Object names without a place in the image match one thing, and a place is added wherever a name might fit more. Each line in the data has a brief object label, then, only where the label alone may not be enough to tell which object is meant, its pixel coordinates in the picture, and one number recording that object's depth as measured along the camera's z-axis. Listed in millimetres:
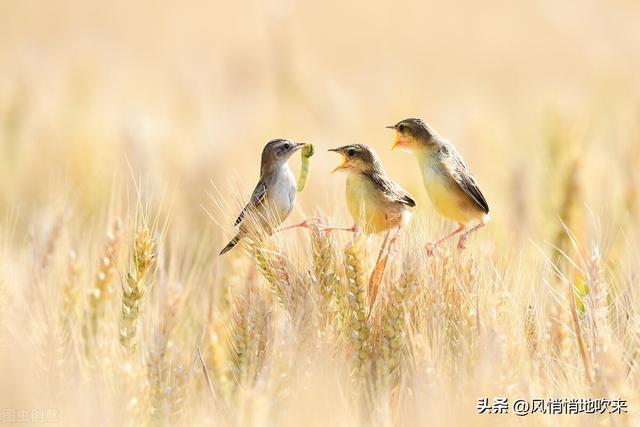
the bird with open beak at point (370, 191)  6926
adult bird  6869
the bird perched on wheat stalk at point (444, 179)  7035
